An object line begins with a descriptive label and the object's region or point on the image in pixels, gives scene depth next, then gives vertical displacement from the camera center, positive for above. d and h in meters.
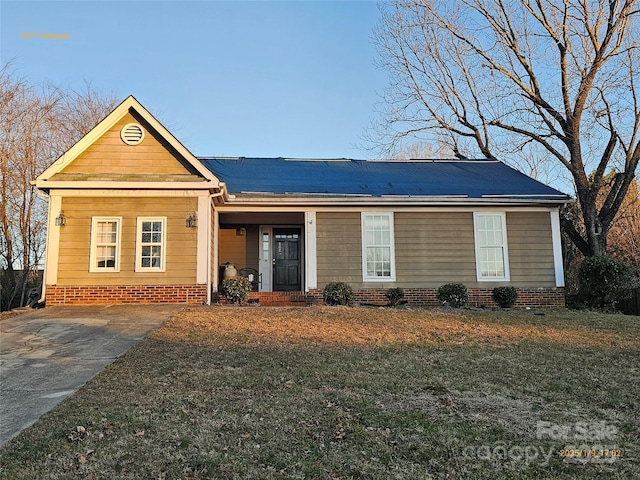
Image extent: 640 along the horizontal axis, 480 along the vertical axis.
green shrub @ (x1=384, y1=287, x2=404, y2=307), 12.91 -0.43
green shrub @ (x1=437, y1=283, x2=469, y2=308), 12.67 -0.44
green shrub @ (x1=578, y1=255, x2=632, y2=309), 12.55 -0.07
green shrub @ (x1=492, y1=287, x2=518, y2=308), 12.84 -0.49
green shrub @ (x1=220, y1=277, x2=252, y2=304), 12.33 -0.24
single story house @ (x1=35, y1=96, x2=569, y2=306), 11.67 +1.52
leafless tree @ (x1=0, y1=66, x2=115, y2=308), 17.53 +4.05
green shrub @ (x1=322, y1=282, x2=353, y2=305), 12.20 -0.37
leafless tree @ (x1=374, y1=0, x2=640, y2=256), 16.27 +6.52
